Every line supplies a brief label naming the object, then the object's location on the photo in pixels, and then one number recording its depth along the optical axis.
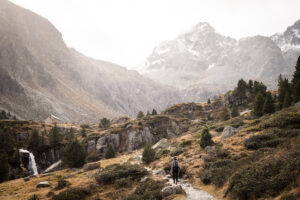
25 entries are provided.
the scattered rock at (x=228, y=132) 32.34
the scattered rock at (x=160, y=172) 22.52
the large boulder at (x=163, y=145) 47.94
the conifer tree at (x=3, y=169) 35.69
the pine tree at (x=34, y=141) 61.72
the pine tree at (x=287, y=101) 44.60
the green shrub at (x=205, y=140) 30.25
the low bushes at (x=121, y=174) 20.42
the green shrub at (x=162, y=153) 35.36
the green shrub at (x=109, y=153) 55.49
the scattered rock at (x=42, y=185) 22.81
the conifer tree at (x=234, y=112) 63.20
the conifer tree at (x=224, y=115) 64.29
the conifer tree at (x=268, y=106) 45.41
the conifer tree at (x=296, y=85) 43.16
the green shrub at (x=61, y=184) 20.52
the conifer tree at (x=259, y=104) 48.09
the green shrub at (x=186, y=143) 39.74
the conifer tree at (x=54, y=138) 64.81
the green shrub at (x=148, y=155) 33.06
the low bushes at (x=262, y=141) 18.98
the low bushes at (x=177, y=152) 31.95
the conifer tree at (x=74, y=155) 43.81
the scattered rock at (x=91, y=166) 33.31
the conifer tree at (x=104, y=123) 98.25
